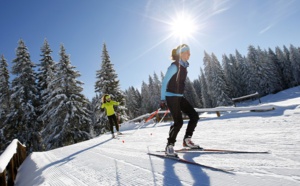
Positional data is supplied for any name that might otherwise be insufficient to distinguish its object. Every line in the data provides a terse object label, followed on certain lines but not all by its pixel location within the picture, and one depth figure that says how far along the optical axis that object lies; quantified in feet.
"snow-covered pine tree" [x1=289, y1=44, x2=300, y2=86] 178.35
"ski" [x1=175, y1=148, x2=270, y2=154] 9.12
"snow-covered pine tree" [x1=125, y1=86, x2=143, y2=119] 187.14
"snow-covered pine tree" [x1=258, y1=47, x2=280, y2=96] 155.41
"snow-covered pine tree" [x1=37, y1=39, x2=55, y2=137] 61.53
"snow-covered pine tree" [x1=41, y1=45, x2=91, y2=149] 54.72
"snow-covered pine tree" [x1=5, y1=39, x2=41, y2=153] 57.44
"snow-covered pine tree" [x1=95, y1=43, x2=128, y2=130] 68.67
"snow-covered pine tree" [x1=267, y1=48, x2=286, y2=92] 166.85
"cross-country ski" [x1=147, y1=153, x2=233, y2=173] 7.50
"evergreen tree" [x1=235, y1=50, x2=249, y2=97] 164.68
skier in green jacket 28.67
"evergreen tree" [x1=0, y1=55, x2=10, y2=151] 61.66
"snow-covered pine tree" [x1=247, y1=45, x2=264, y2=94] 157.44
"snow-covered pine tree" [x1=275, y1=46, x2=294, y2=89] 177.05
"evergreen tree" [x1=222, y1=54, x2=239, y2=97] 166.80
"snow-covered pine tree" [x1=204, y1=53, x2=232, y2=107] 123.27
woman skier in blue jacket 11.34
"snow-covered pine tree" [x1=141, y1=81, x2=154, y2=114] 176.56
